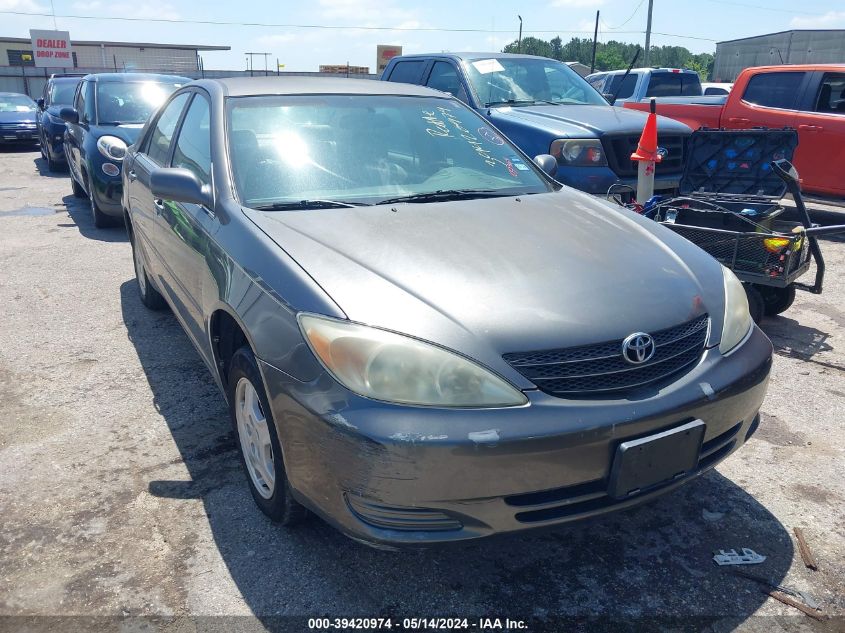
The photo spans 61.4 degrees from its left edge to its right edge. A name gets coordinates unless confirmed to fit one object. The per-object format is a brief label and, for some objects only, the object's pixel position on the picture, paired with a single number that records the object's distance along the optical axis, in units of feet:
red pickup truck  25.80
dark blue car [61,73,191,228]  25.43
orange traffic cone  18.79
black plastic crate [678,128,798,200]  17.92
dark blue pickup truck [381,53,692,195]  21.74
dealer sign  142.41
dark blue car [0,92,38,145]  53.36
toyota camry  6.73
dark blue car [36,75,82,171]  41.32
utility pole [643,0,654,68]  112.68
